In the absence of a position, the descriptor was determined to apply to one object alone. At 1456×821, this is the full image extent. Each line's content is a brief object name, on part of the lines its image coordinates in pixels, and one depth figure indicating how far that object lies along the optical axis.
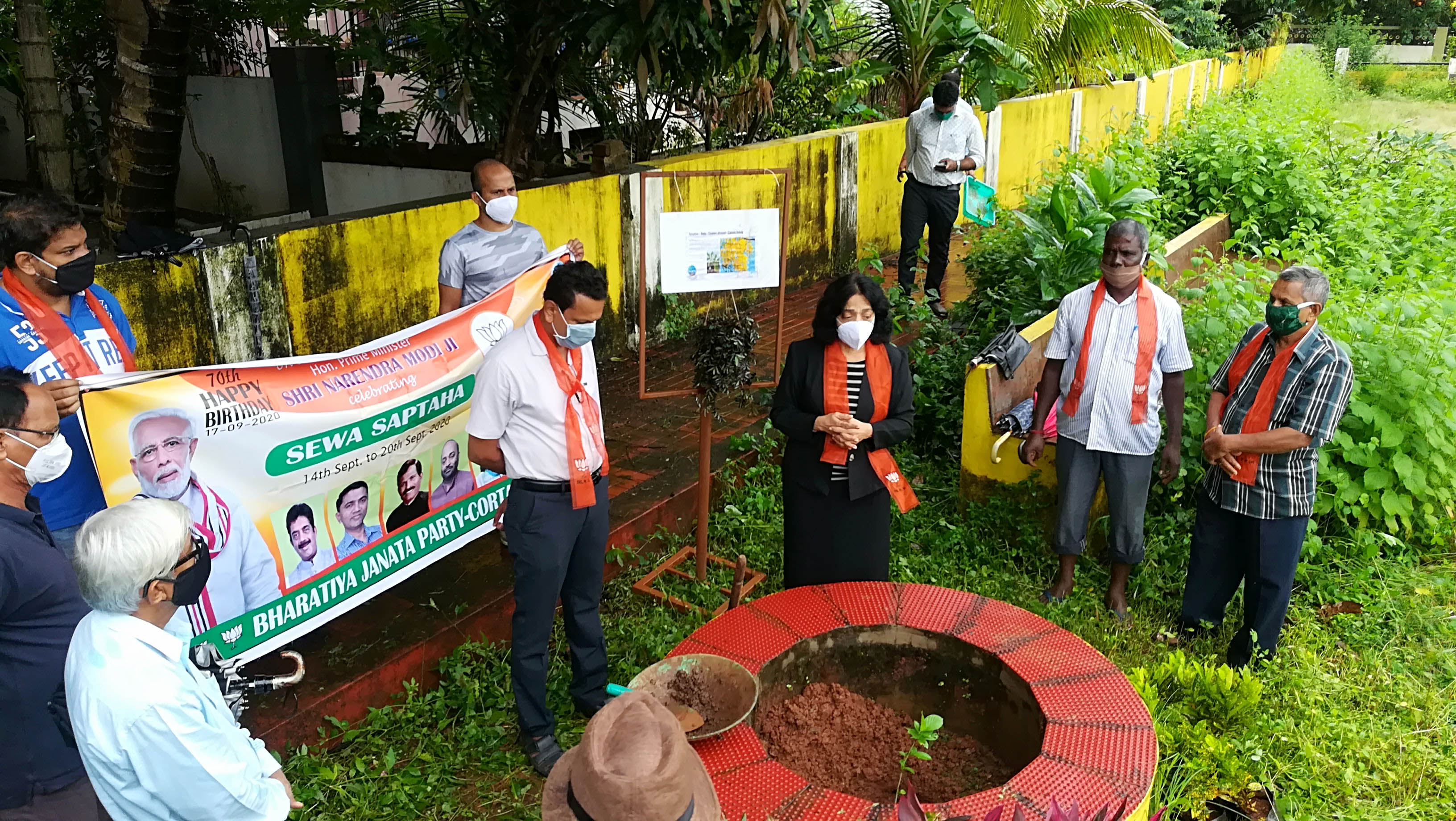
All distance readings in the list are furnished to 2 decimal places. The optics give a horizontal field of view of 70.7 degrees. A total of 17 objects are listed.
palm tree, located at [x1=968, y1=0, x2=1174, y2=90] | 12.82
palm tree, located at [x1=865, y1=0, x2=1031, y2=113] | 11.80
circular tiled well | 2.72
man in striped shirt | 4.50
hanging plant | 4.66
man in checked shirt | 4.07
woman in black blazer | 3.97
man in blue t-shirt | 3.33
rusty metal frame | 5.03
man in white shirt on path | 8.20
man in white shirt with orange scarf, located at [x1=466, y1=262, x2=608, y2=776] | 3.60
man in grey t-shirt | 4.94
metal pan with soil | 3.16
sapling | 2.92
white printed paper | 5.24
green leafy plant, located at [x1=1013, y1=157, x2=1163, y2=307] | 6.34
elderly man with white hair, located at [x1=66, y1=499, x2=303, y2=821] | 2.15
